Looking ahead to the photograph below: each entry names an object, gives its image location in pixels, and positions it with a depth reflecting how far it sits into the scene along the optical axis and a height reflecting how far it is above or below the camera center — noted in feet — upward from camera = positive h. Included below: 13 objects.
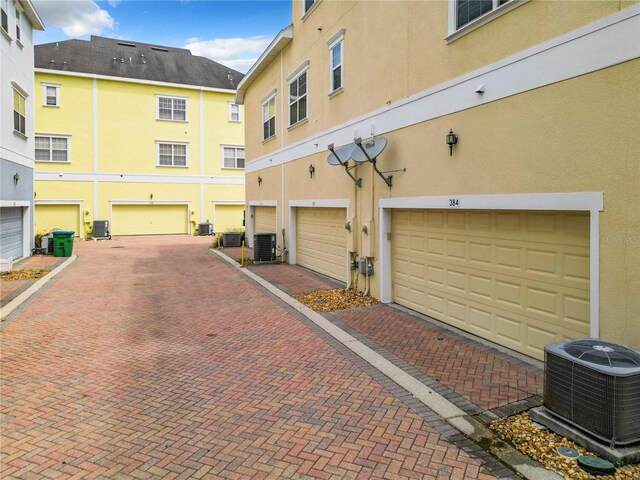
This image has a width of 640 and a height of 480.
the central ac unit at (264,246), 53.62 -2.79
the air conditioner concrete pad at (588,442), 12.51 -6.67
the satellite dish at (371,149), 30.53 +5.41
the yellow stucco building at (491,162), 16.69 +3.25
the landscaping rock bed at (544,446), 12.17 -7.01
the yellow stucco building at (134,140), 89.30 +18.54
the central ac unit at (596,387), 12.71 -5.07
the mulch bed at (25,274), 42.80 -5.12
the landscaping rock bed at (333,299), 32.42 -6.03
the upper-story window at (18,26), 53.16 +24.46
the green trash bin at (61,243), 59.77 -2.61
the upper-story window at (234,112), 105.70 +27.26
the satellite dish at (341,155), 34.65 +5.69
